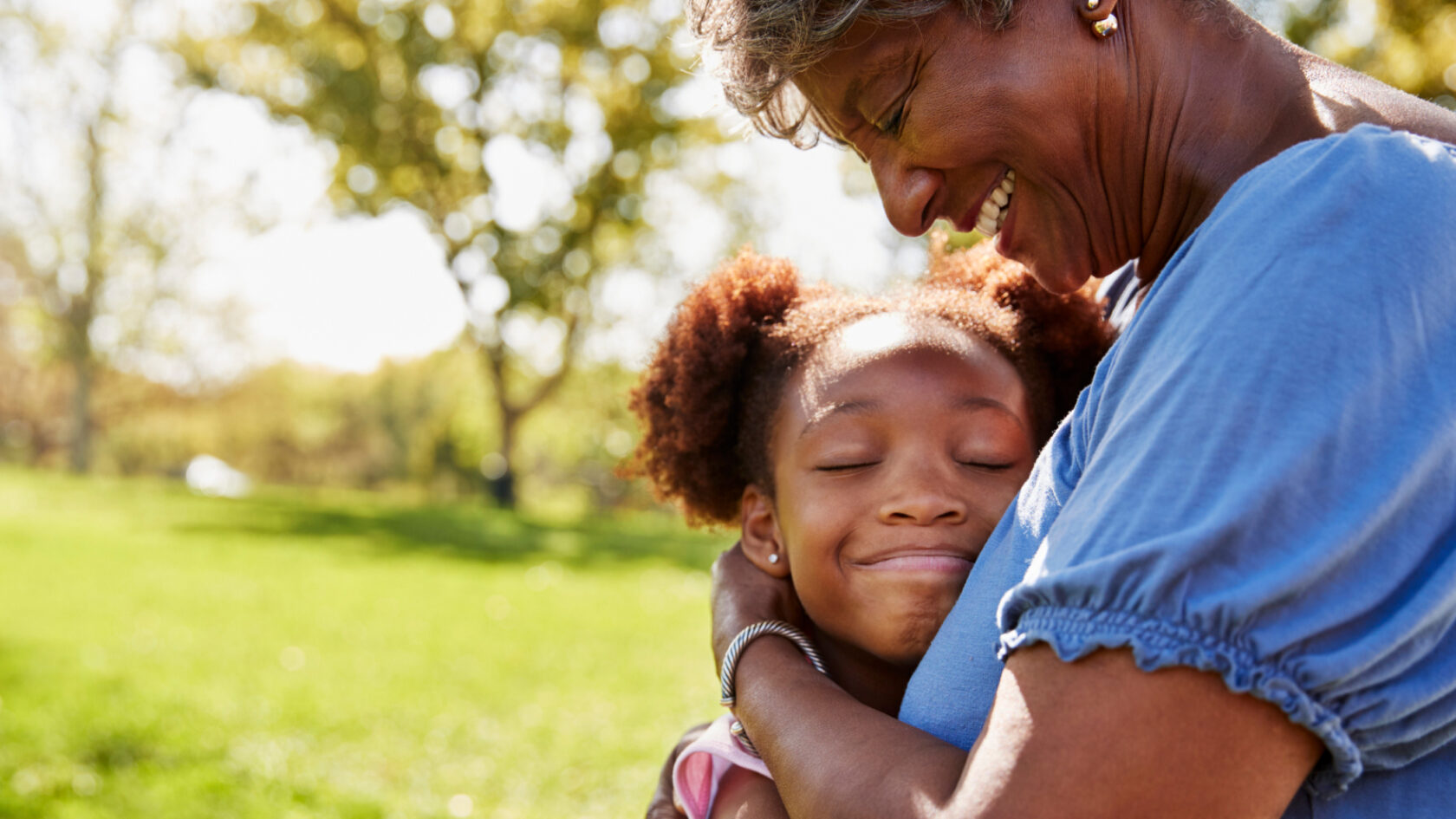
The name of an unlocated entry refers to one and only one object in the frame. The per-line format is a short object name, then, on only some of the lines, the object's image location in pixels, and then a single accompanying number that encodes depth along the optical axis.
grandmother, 1.05
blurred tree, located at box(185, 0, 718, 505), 22.19
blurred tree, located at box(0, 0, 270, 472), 24.05
